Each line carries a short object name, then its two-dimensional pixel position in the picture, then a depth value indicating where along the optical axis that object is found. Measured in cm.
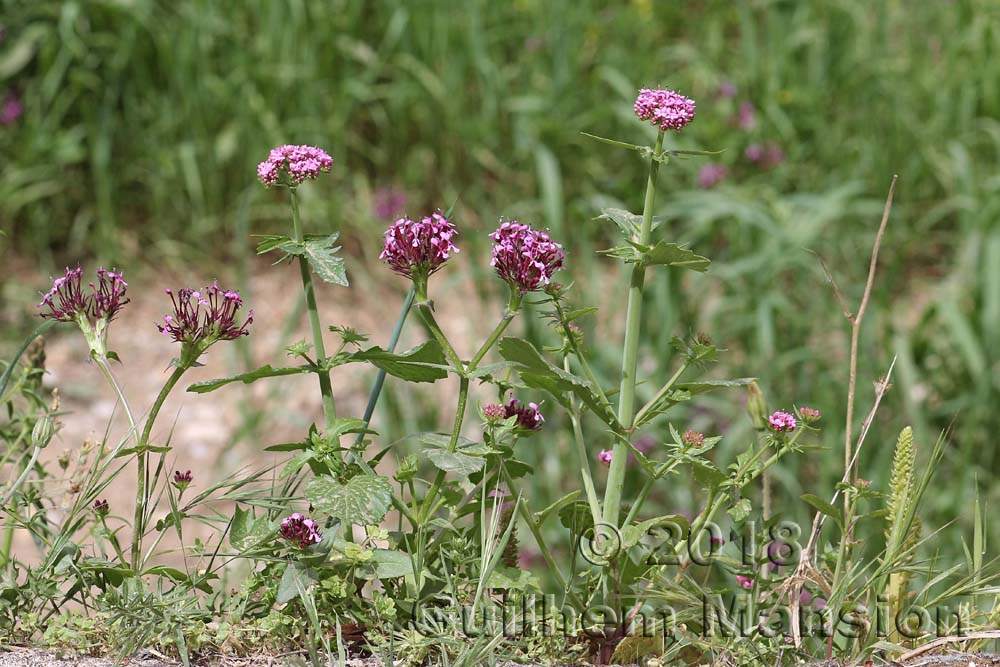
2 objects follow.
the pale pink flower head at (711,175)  297
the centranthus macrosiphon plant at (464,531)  159
